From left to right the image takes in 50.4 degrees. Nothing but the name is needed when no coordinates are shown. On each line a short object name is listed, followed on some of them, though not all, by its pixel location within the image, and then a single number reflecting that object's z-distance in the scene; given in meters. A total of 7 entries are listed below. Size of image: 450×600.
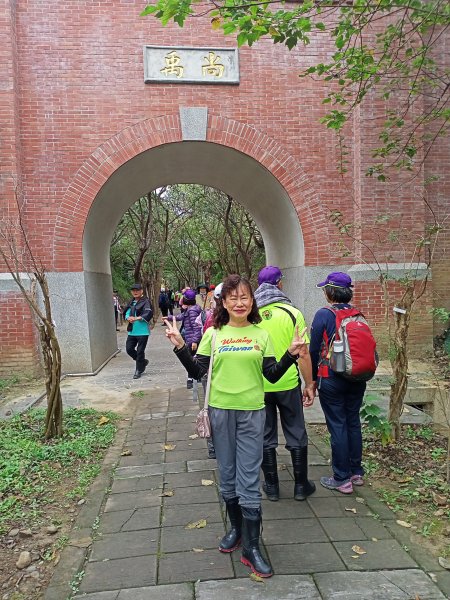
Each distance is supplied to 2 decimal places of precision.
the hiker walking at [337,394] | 3.50
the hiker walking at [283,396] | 3.31
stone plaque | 7.82
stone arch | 7.82
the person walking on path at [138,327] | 7.95
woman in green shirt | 2.64
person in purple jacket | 6.32
